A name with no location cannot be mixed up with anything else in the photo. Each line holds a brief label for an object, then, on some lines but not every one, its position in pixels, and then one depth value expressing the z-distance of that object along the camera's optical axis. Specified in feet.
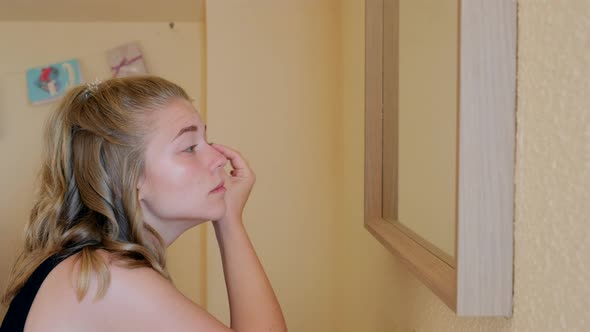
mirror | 1.57
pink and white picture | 6.86
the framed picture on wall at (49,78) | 6.82
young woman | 2.47
